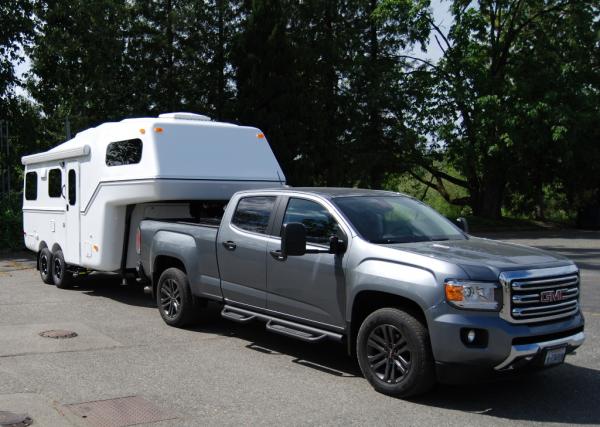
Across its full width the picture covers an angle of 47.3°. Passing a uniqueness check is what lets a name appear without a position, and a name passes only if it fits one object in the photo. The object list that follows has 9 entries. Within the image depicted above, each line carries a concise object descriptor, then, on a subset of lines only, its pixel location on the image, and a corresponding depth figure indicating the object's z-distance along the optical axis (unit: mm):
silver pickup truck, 5387
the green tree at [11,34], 24875
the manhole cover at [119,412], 5164
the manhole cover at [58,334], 8188
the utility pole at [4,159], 22047
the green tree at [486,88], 28188
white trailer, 9914
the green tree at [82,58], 25453
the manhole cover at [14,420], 4994
